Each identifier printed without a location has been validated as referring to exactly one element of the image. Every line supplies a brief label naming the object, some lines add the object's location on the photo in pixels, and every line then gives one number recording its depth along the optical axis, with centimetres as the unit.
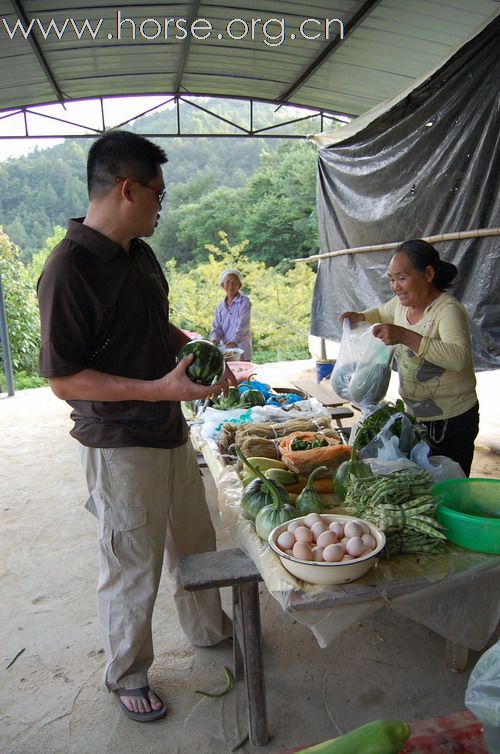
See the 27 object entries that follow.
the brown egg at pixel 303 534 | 177
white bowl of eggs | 164
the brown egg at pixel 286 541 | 177
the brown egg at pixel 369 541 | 171
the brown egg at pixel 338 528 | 179
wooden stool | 205
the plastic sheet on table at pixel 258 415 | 352
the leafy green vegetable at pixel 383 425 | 239
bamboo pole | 404
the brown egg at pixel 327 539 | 172
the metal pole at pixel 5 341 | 858
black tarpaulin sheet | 399
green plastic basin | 179
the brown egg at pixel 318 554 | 168
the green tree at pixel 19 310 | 1216
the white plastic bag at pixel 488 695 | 108
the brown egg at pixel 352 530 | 176
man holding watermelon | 196
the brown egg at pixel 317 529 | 180
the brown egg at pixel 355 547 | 167
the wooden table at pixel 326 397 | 435
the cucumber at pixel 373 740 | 92
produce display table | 165
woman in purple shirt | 654
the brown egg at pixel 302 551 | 168
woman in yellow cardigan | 274
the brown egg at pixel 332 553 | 165
